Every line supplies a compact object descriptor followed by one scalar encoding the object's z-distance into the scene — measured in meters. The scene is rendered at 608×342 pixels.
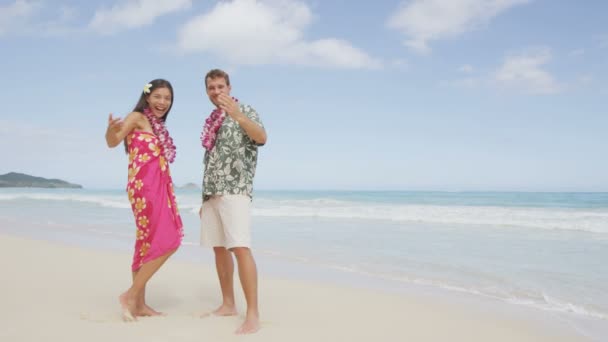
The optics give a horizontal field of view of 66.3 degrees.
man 3.13
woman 3.26
